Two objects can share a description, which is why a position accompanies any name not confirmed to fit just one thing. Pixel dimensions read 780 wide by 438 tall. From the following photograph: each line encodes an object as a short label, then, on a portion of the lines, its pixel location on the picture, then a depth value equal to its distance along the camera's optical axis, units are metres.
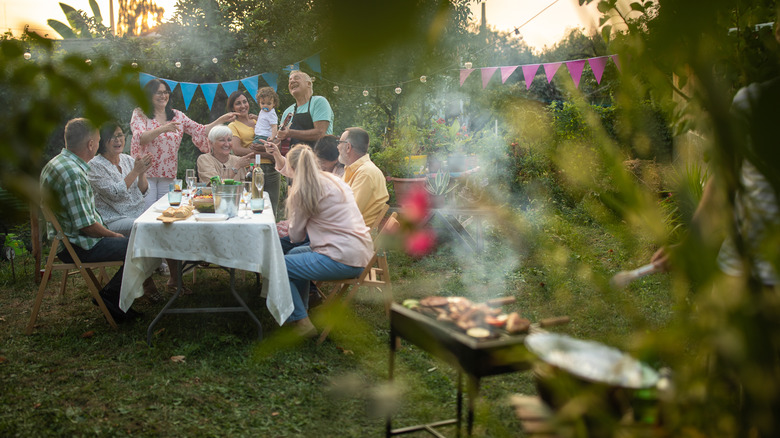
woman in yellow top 5.71
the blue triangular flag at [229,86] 7.71
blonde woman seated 3.50
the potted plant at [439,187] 6.00
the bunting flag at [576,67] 7.05
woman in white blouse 4.05
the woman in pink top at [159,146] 5.05
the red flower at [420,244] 6.09
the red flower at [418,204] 5.89
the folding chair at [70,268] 3.57
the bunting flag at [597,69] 5.68
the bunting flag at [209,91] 7.78
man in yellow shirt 4.18
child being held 5.68
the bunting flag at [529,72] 7.70
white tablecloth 3.32
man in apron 5.16
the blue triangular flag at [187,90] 7.69
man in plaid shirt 3.48
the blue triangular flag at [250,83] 7.43
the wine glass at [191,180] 4.89
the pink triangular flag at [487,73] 7.82
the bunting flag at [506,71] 7.68
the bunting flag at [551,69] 7.34
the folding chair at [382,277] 3.62
